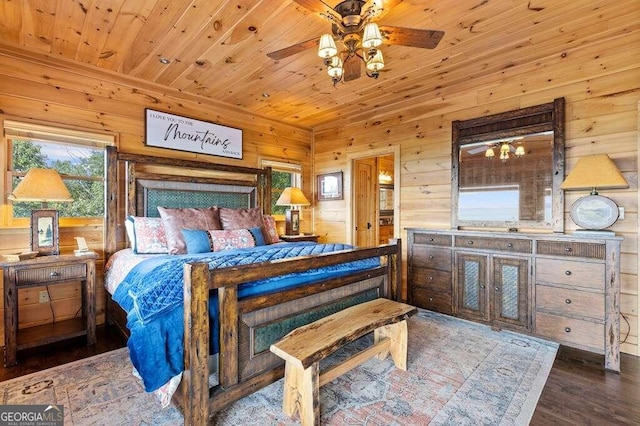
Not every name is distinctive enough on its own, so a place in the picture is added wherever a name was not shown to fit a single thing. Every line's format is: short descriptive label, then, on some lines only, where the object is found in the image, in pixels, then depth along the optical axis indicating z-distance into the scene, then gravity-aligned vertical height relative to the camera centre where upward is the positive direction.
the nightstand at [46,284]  2.35 -0.67
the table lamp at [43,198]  2.48 +0.12
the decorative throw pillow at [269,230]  3.72 -0.25
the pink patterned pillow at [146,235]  2.95 -0.24
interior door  5.07 +0.16
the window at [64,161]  2.85 +0.51
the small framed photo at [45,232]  2.64 -0.18
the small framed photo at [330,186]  5.02 +0.41
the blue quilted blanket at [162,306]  1.54 -0.55
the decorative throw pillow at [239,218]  3.51 -0.10
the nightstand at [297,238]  4.39 -0.41
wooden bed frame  1.54 -0.67
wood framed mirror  3.01 +0.43
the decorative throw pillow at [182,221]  2.95 -0.11
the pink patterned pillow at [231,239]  3.05 -0.30
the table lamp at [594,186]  2.47 +0.19
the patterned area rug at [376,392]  1.77 -1.21
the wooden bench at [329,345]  1.62 -0.77
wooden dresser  2.46 -0.70
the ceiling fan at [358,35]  1.87 +1.16
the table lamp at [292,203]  4.43 +0.11
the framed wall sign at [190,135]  3.58 +0.97
